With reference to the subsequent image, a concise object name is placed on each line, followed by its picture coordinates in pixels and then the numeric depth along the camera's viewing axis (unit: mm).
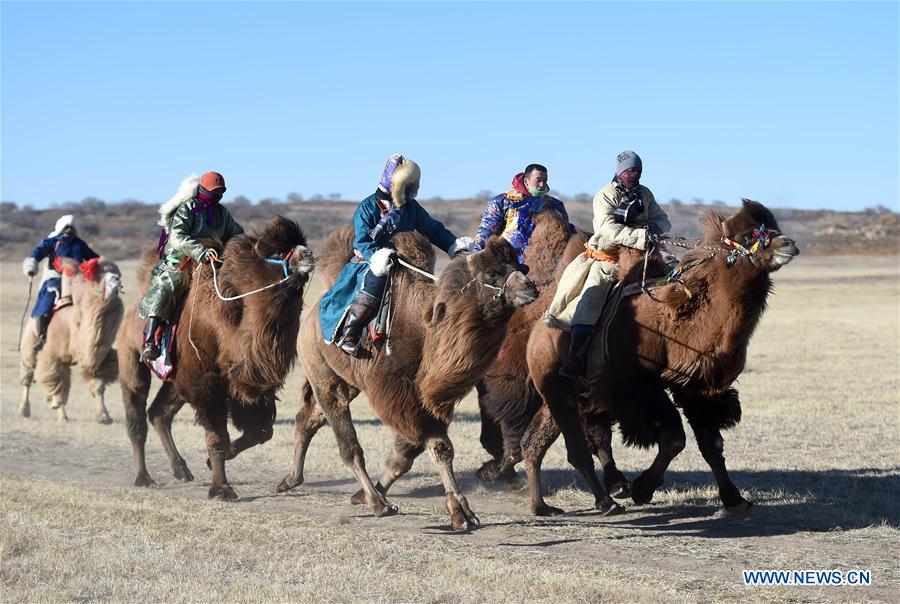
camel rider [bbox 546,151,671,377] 17524
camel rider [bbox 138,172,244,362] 20932
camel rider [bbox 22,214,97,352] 30728
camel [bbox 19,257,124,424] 29663
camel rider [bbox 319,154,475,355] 16961
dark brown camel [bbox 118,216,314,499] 19578
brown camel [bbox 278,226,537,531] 15653
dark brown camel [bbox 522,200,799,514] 16064
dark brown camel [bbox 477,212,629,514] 18954
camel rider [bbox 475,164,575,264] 20049
